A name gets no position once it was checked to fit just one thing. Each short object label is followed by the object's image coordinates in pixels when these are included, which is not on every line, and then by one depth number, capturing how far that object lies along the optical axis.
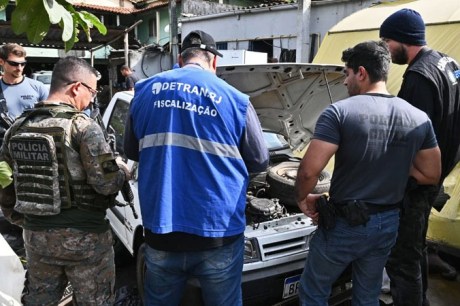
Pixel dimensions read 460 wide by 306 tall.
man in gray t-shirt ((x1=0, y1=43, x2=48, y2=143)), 3.62
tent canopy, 5.52
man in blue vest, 1.87
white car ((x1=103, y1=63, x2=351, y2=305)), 2.64
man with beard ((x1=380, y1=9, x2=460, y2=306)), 2.42
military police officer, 2.02
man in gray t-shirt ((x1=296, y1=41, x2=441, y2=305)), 2.04
